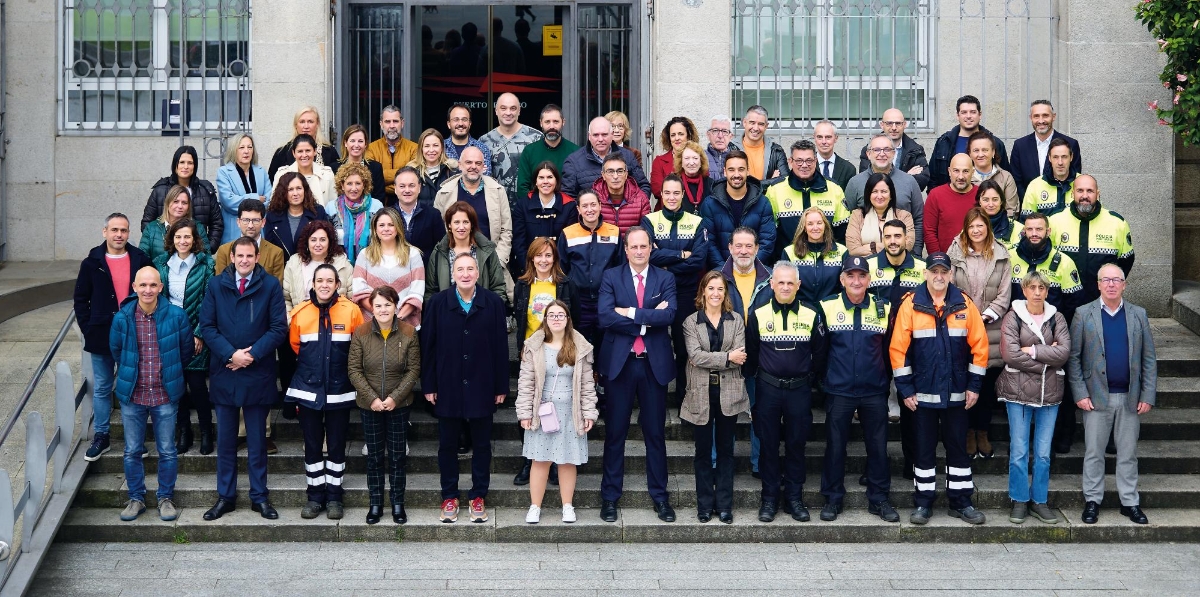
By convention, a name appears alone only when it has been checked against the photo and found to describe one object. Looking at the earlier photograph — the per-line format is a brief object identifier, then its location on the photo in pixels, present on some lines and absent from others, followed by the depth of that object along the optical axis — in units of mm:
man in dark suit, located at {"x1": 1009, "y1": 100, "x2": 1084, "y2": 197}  12312
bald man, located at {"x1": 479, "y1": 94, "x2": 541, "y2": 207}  12594
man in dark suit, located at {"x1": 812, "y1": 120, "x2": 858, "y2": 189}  12055
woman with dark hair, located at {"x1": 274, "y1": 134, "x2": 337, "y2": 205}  11703
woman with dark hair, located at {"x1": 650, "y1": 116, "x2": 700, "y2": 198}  11922
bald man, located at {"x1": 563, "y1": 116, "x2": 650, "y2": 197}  11750
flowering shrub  12945
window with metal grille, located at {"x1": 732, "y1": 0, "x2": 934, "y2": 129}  14656
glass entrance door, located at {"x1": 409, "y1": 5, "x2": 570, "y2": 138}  15180
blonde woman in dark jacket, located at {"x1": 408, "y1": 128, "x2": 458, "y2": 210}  11930
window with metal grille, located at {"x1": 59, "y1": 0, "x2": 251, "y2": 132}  14734
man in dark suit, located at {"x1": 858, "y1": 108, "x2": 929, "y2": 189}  12117
